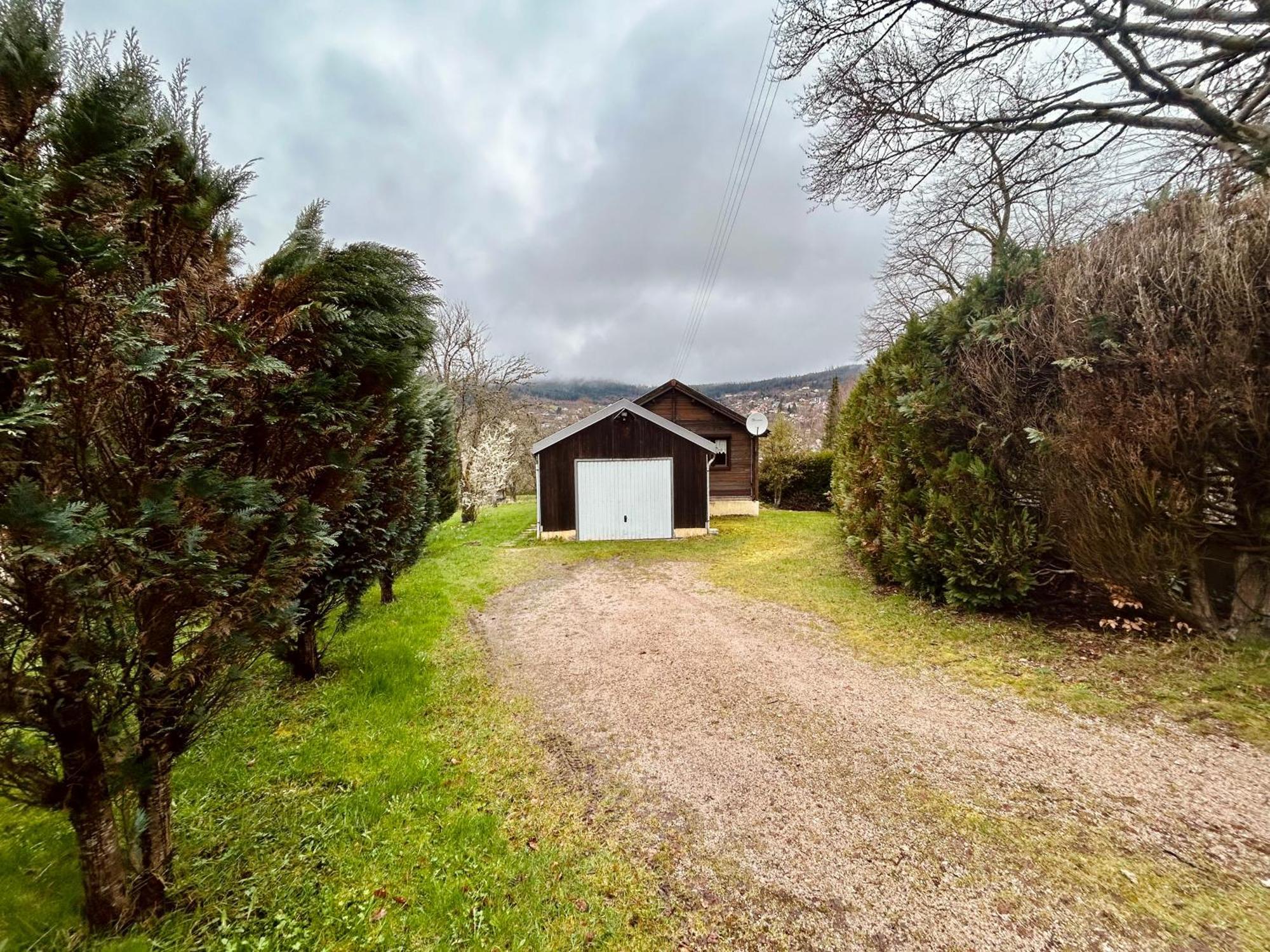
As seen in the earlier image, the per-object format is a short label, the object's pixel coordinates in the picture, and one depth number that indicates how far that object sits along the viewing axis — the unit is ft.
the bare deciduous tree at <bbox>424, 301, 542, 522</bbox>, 61.05
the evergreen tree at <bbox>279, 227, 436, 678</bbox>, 9.14
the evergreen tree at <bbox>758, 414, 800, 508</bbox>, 61.82
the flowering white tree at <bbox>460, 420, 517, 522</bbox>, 60.18
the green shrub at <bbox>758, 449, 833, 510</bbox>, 60.90
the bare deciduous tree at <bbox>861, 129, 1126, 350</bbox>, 21.98
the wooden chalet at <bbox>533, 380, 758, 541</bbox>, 41.83
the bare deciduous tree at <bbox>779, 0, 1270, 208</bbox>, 15.89
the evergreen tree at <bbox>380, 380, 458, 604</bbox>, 15.10
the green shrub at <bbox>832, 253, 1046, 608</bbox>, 17.30
